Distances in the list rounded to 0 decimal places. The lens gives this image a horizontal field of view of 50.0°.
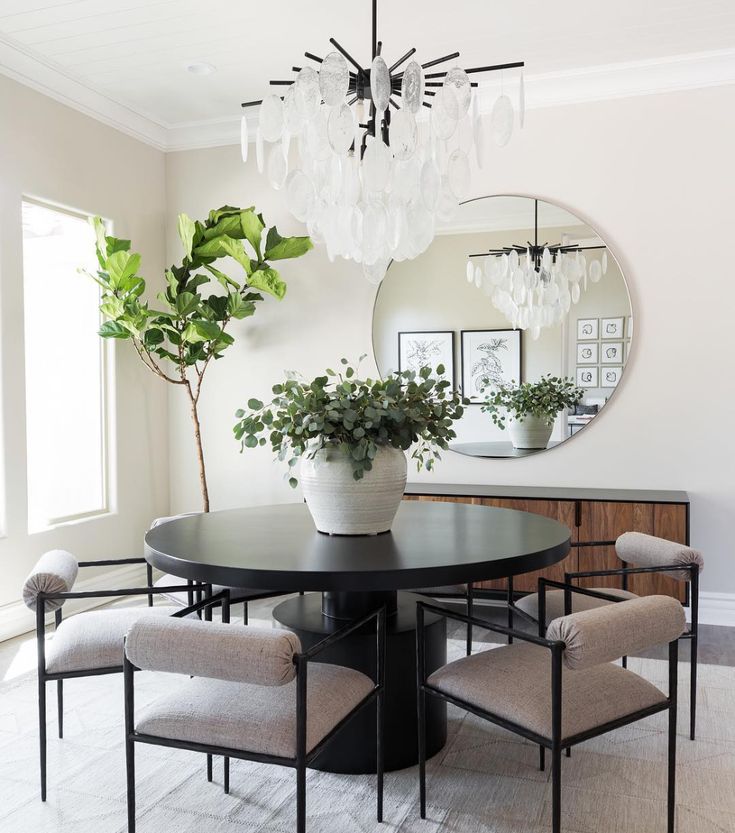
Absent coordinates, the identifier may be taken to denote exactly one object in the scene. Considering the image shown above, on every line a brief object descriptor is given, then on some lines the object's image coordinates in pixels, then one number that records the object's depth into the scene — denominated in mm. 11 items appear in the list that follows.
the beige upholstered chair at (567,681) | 1771
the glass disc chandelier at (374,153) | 2457
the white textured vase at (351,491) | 2369
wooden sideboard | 3805
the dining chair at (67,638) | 2248
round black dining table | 1990
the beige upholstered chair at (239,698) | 1661
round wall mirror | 4270
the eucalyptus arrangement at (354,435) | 2324
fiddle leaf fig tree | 4270
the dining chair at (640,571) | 2566
